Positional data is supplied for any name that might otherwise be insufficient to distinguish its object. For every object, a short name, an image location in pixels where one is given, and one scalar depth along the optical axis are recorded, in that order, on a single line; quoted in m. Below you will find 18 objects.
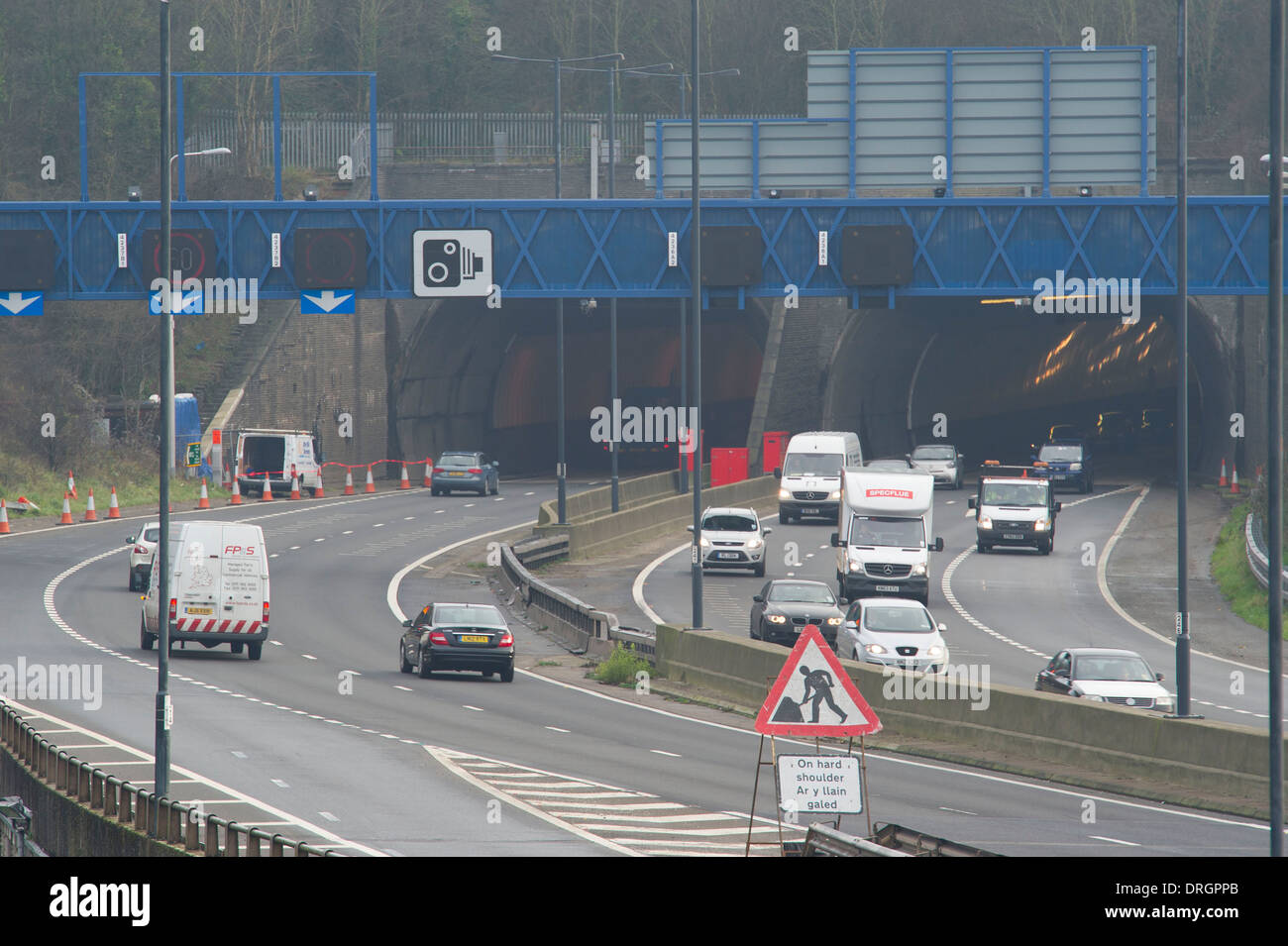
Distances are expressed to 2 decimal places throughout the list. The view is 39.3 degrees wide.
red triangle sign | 15.60
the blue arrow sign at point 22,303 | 39.06
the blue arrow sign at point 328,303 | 39.00
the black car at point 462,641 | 31.31
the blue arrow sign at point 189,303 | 37.12
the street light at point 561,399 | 49.04
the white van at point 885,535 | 39.25
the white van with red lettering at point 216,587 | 31.08
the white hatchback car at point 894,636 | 29.81
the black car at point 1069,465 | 63.69
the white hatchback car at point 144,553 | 38.84
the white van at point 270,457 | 59.31
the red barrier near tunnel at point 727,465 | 62.88
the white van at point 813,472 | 53.88
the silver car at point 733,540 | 44.16
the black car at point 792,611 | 32.84
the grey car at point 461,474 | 62.47
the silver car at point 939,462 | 63.62
